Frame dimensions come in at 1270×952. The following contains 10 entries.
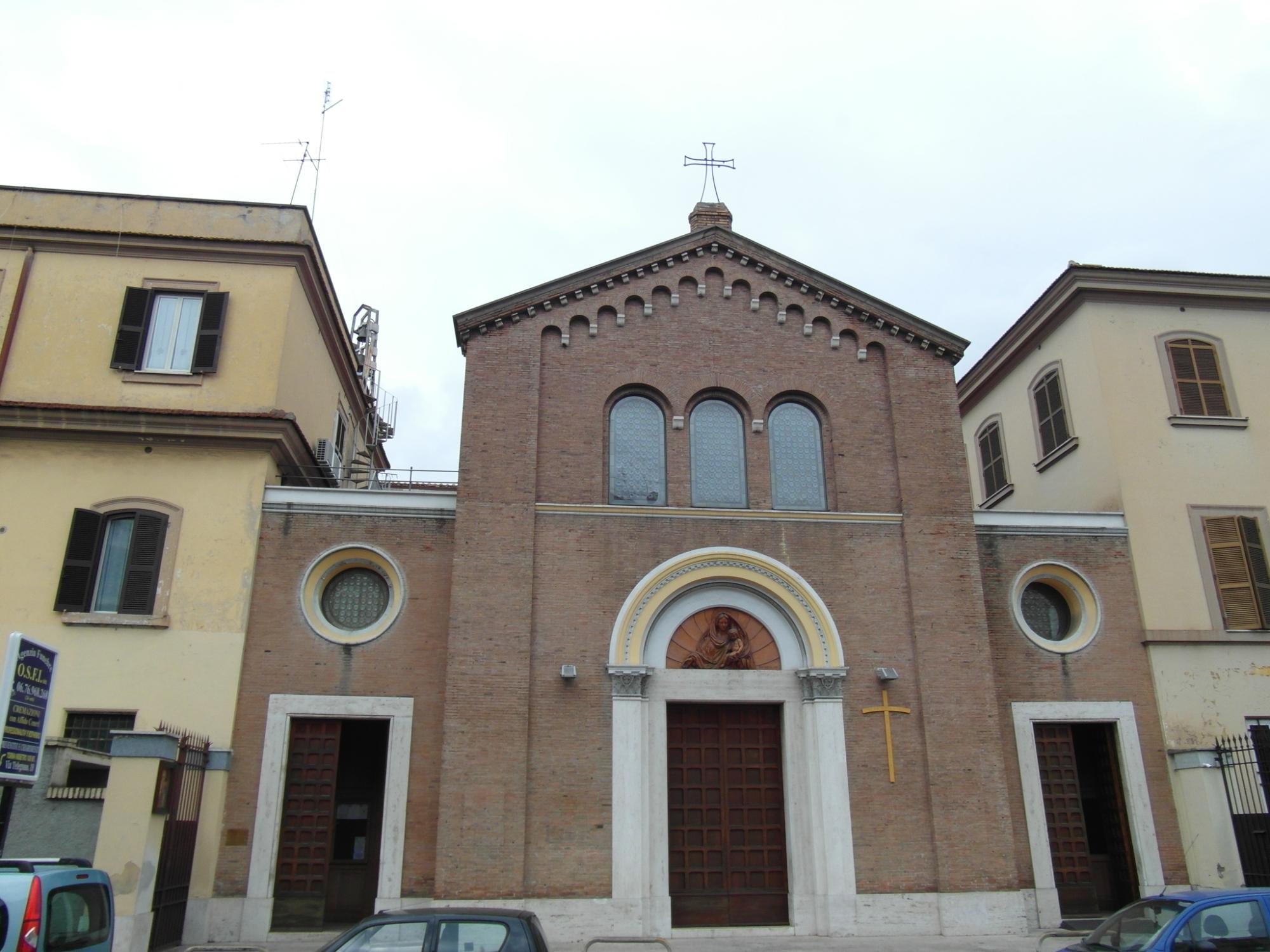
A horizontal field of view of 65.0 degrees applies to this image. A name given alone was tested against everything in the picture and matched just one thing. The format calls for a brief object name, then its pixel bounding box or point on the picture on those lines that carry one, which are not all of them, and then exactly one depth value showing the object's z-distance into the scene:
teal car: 7.66
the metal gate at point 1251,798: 15.76
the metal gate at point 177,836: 13.16
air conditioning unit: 19.06
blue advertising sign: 8.28
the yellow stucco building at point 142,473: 13.27
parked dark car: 8.38
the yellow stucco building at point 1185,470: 16.45
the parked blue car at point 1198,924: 9.44
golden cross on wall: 15.84
